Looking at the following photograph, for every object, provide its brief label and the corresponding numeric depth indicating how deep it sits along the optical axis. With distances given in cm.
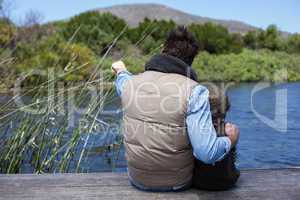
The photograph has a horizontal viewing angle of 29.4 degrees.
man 228
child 244
